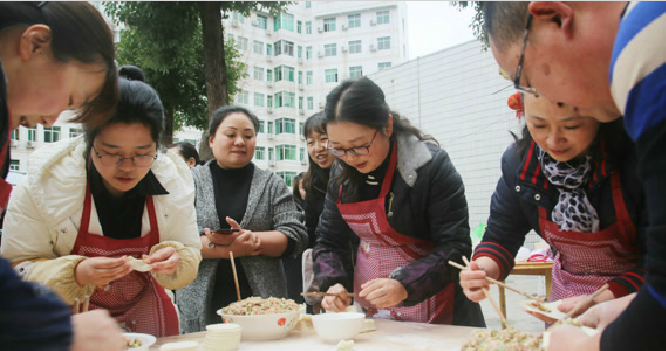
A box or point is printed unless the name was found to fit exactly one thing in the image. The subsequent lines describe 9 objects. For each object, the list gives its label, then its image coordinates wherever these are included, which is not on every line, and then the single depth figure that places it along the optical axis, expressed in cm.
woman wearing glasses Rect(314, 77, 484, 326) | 188
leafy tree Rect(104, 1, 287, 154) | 582
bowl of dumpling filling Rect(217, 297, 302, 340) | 166
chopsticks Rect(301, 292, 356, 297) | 192
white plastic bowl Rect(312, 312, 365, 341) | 157
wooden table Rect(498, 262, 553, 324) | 388
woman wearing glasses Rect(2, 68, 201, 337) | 161
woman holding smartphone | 236
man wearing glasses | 60
